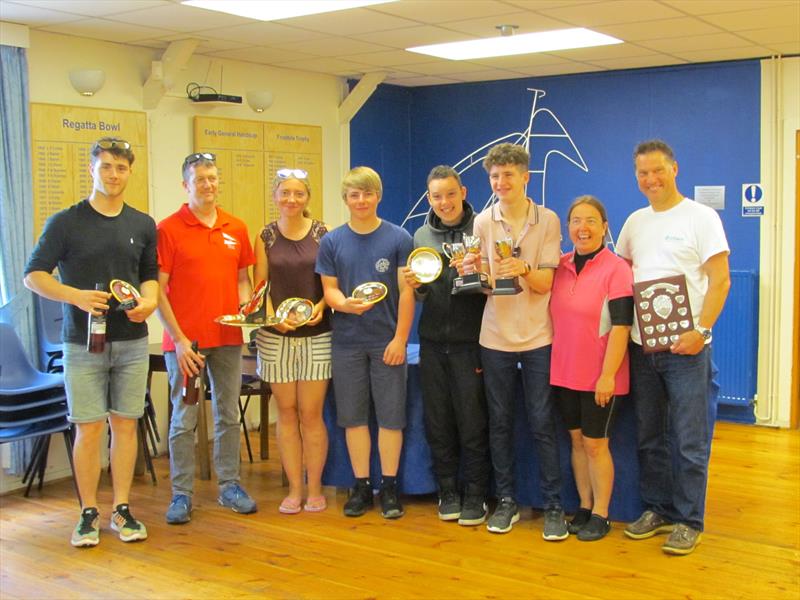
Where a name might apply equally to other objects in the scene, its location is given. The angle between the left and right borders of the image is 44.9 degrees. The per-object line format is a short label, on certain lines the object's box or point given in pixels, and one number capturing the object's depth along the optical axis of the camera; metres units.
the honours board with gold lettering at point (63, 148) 5.01
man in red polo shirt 4.10
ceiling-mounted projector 5.79
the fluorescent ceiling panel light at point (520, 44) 5.48
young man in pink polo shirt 3.87
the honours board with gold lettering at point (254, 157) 6.05
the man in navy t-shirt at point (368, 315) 4.08
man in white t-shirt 3.62
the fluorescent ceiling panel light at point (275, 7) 4.49
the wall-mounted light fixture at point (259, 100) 6.16
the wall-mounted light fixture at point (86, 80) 5.11
